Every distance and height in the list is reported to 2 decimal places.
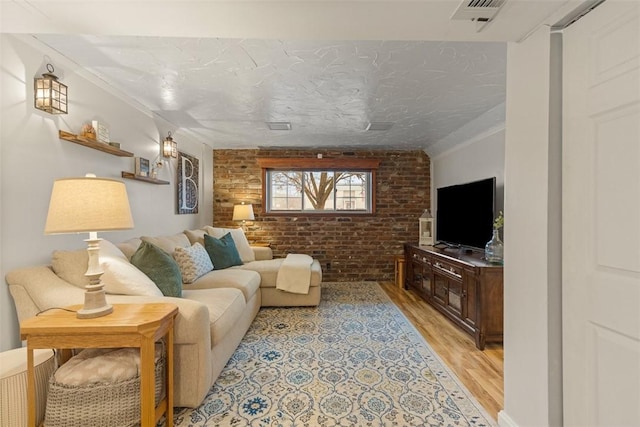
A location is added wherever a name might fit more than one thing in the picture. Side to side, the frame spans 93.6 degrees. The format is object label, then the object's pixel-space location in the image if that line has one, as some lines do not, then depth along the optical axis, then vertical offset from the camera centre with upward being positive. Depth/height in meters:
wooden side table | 1.33 -0.56
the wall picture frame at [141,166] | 2.95 +0.46
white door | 1.05 -0.01
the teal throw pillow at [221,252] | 3.61 -0.49
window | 5.18 +0.39
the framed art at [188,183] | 3.93 +0.40
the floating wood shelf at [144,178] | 2.78 +0.34
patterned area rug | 1.70 -1.14
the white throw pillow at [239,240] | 4.13 -0.40
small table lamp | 4.72 +0.00
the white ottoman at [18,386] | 1.32 -0.80
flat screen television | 3.15 +0.02
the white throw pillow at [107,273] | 1.83 -0.38
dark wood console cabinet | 2.59 -0.74
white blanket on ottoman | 3.49 -0.77
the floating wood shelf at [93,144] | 2.05 +0.51
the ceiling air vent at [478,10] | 1.19 +0.84
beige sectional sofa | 1.67 -0.63
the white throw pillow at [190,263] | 2.90 -0.50
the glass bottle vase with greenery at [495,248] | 2.74 -0.31
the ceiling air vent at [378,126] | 3.63 +1.10
